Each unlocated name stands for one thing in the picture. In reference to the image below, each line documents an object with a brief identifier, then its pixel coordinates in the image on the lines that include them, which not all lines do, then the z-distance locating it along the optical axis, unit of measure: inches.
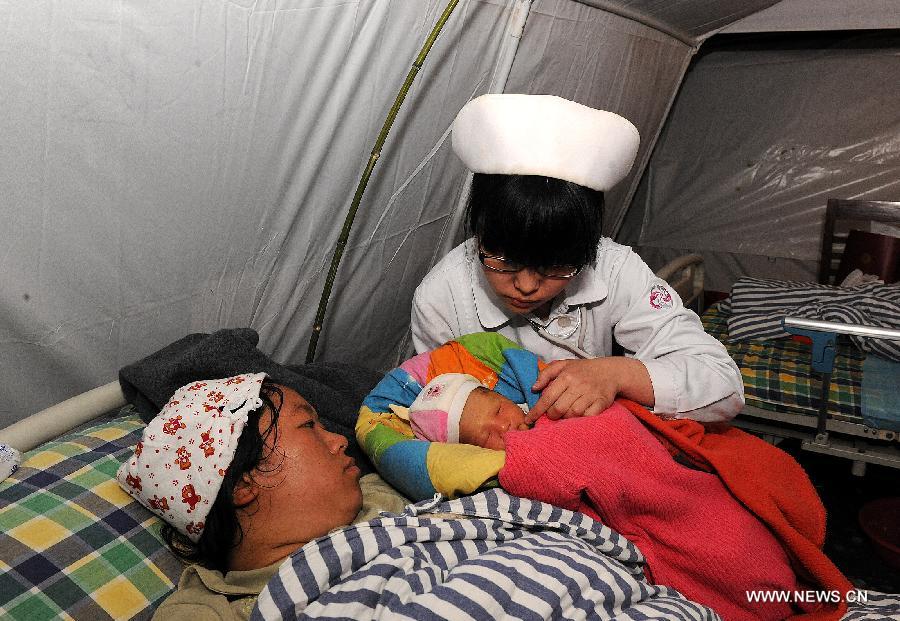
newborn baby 51.4
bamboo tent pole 66.9
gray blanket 52.7
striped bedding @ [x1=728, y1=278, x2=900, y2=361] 104.7
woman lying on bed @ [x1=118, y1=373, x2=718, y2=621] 36.0
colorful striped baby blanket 46.2
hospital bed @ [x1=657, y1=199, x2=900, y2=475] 85.8
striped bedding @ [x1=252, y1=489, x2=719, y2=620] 35.1
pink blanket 43.0
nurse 51.4
